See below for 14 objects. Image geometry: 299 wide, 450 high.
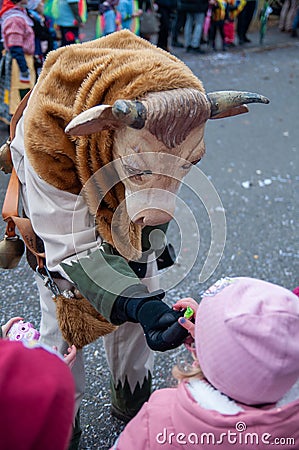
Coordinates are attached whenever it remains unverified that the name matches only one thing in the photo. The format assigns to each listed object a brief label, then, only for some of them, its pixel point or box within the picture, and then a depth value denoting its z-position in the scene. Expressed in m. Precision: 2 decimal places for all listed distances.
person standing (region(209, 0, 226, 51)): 8.64
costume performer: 1.56
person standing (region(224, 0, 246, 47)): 8.89
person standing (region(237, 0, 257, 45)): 9.42
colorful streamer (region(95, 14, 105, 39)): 6.66
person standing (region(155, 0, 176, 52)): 8.17
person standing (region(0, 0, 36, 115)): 4.82
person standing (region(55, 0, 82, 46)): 5.95
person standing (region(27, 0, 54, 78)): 5.08
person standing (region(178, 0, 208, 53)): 8.32
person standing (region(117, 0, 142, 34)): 6.79
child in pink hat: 1.23
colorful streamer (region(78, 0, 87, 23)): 6.04
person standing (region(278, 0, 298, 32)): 10.67
